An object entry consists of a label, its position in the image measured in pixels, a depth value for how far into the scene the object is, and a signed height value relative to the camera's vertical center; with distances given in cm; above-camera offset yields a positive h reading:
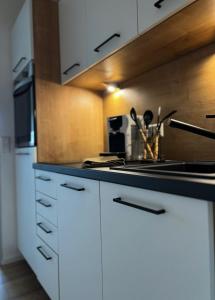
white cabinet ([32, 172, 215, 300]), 59 -30
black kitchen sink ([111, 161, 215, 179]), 108 -10
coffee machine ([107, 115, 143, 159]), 151 +6
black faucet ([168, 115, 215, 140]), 103 +6
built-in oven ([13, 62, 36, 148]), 179 +31
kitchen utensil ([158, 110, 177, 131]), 134 +14
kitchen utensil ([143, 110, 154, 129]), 147 +17
